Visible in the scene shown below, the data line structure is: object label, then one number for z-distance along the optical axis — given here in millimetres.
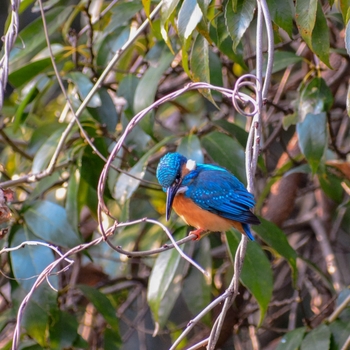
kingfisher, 5273
